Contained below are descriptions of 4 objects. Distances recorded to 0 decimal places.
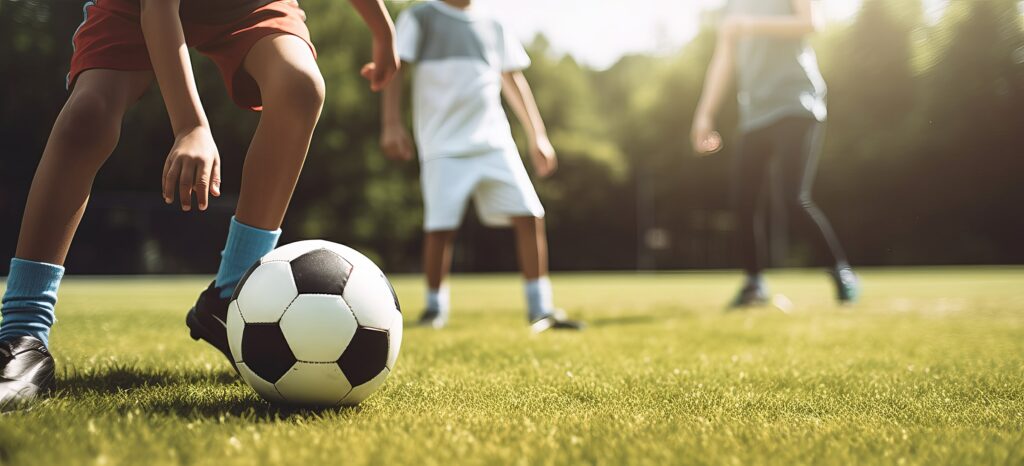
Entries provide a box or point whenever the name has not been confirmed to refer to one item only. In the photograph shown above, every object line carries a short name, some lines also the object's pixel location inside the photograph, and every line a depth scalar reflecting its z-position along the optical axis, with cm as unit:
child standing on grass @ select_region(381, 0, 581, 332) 473
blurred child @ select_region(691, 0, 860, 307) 588
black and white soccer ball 199
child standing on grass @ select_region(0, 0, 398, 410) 203
